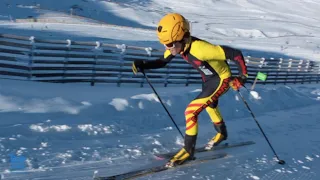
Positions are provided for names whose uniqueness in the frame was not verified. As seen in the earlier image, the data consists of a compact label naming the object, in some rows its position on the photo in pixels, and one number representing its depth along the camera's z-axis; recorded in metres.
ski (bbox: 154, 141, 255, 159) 6.51
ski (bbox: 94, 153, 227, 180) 5.37
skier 5.65
